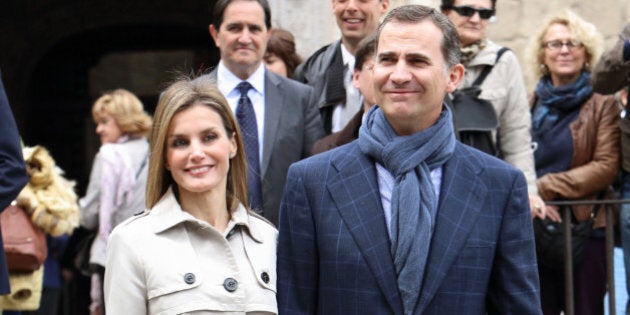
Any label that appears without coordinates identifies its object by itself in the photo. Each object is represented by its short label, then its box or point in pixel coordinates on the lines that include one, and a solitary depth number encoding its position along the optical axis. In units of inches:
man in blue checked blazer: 231.6
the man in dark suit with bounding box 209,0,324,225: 357.3
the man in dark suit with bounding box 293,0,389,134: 381.6
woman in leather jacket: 410.3
